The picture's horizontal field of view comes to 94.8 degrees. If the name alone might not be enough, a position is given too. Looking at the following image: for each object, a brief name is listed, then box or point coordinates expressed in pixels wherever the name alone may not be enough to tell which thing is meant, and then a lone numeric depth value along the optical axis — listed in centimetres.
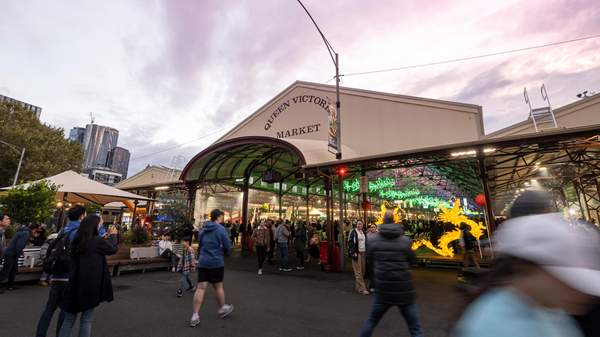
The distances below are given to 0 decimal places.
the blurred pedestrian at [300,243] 1165
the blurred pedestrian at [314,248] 1266
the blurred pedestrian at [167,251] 1074
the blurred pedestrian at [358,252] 738
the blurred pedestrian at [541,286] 98
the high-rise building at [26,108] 2585
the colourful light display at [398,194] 2002
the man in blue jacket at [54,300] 365
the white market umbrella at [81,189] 1032
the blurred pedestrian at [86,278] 320
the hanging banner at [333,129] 1036
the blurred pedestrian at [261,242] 1026
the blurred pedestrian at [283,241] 1055
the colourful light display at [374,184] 1702
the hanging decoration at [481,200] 1086
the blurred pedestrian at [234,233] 1923
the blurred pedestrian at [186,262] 689
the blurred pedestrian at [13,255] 689
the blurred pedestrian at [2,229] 666
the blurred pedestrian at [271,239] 1208
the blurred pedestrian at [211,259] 484
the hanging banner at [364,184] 1173
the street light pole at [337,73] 1018
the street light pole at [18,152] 2192
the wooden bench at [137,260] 955
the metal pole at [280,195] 1901
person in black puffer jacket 347
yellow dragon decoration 1212
